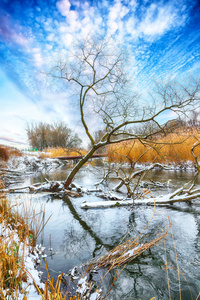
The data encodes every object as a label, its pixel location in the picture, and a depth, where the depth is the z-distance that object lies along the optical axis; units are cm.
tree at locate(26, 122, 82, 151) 3675
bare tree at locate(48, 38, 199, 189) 560
